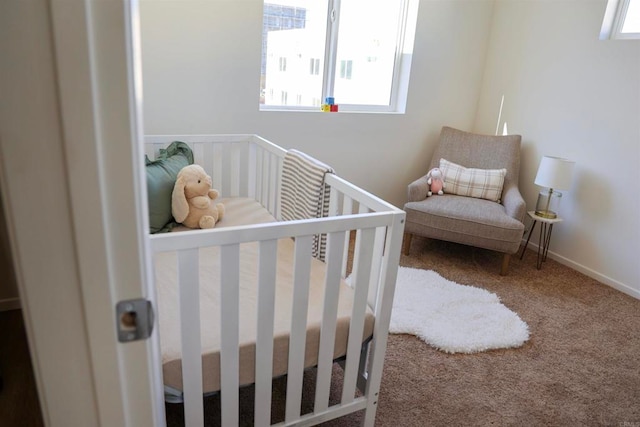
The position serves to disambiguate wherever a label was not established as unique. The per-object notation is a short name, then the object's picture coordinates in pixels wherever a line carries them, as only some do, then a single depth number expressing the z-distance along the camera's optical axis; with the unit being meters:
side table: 2.96
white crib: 1.10
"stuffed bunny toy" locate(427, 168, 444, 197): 3.26
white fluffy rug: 2.16
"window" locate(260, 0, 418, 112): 3.01
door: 0.39
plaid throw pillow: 3.22
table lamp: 2.86
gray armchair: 2.82
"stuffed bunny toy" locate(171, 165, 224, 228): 1.95
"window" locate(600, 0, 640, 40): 2.75
